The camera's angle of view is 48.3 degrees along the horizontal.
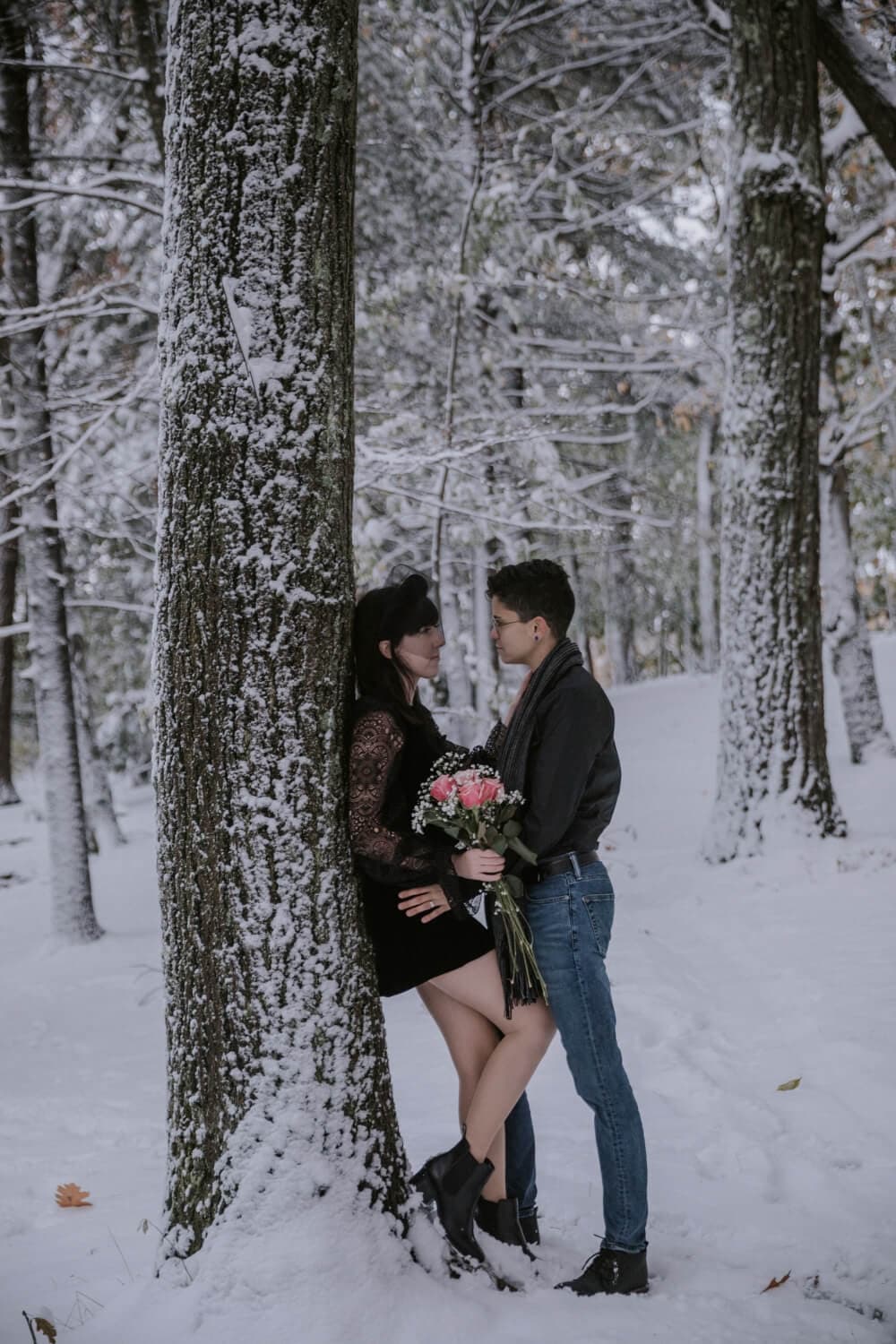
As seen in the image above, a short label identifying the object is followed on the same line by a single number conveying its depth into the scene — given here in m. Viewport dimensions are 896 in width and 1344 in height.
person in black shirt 2.96
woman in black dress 2.89
